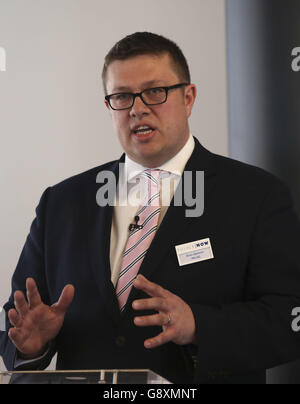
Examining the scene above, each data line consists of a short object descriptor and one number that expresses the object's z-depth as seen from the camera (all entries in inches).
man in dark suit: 112.1
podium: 100.9
